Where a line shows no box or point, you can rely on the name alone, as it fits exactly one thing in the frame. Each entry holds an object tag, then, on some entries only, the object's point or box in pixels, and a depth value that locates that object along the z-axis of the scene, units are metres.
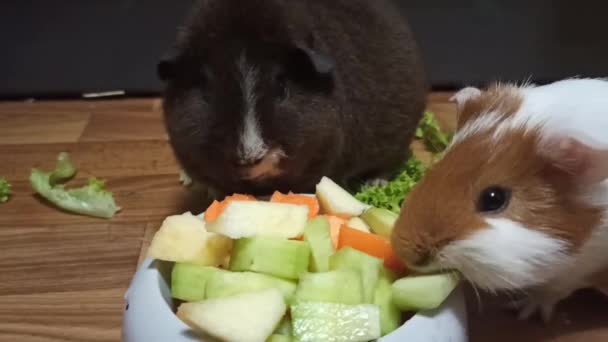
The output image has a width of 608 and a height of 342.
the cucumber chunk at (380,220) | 0.19
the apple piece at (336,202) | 0.21
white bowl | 0.16
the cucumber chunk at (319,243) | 0.18
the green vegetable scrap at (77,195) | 0.28
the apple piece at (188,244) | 0.18
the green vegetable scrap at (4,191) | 0.30
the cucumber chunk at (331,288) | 0.17
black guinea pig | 0.23
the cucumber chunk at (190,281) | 0.17
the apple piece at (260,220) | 0.18
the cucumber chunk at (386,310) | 0.17
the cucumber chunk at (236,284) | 0.17
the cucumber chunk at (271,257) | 0.17
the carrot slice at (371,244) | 0.18
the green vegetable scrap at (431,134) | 0.33
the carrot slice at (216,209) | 0.19
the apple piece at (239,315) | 0.15
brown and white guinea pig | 0.17
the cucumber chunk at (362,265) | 0.17
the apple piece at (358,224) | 0.20
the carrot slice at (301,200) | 0.21
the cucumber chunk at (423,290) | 0.16
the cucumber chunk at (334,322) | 0.16
